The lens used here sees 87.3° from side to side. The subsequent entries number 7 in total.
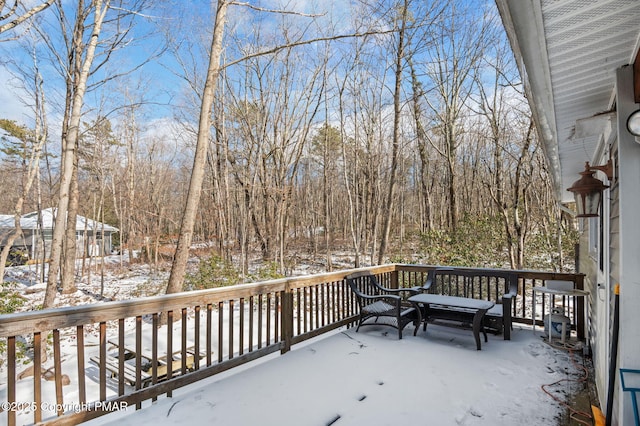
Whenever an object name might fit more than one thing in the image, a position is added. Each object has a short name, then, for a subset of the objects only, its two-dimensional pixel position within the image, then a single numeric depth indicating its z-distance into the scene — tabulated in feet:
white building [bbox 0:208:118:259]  53.26
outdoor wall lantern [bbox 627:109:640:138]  5.12
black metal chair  14.06
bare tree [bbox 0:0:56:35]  11.98
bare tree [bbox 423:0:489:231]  32.24
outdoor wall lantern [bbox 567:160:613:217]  7.88
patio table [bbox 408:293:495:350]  12.59
